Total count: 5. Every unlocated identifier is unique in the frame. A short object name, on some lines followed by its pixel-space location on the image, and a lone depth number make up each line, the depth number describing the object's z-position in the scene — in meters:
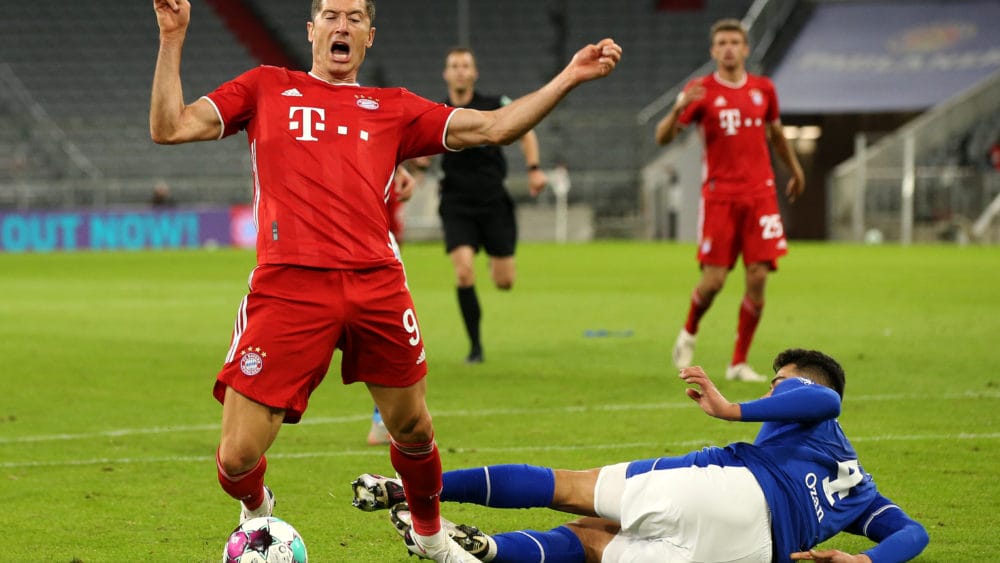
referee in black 22.56
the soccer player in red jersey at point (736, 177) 19.98
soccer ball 8.89
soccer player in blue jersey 8.81
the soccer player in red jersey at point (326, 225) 9.10
